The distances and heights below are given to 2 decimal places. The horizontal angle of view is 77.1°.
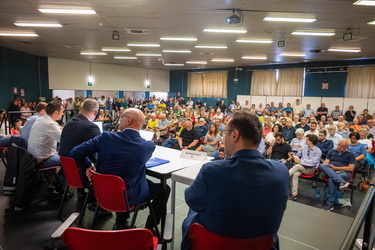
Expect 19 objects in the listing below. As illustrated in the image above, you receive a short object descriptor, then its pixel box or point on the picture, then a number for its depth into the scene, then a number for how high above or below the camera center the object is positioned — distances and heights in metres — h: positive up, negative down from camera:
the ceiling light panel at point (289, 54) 10.24 +2.09
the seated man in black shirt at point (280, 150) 4.52 -0.94
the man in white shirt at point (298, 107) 12.11 -0.25
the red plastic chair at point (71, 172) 2.47 -0.81
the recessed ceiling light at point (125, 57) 12.08 +2.10
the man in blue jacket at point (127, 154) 1.99 -0.48
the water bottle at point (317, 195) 3.89 -1.52
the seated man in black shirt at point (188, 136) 5.56 -0.87
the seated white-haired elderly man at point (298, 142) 4.97 -0.84
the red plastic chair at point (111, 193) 1.91 -0.80
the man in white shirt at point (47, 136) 3.10 -0.54
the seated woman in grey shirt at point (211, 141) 5.29 -0.94
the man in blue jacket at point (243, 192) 1.12 -0.44
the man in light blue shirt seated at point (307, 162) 4.02 -1.05
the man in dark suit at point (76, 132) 2.65 -0.40
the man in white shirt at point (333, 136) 5.31 -0.74
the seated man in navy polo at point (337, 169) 3.69 -1.09
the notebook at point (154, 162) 2.32 -0.65
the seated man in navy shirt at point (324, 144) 4.93 -0.86
